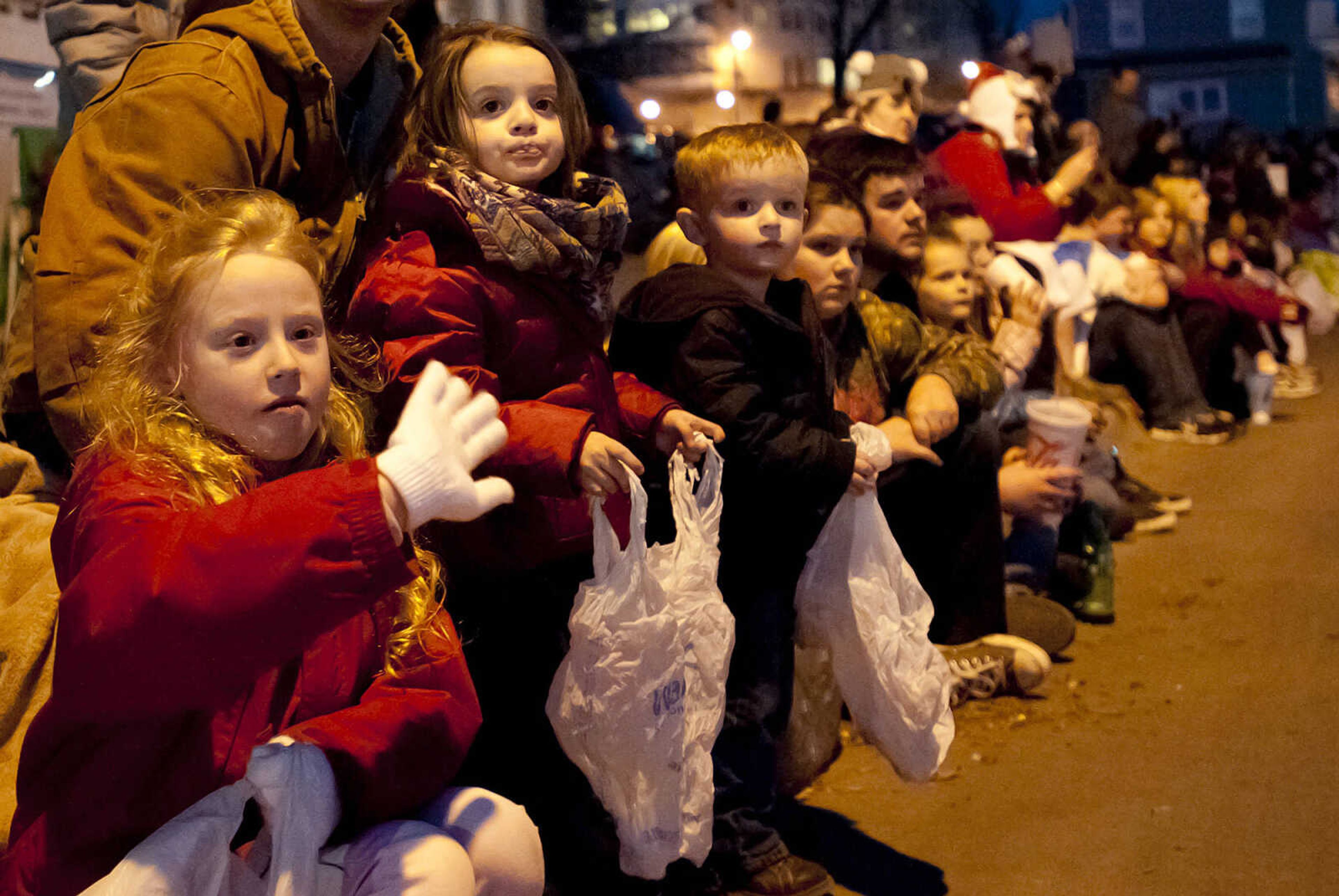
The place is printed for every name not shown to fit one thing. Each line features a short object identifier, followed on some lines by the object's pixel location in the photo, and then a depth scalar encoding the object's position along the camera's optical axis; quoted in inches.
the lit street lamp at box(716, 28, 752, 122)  561.3
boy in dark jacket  100.5
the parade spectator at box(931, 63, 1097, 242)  205.3
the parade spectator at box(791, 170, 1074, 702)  118.3
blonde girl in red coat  58.7
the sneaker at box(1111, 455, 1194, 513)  211.6
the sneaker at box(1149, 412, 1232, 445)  261.4
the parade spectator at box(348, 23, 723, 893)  84.5
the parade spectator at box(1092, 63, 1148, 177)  344.8
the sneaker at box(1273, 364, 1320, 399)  312.2
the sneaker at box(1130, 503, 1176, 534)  204.2
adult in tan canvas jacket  81.7
